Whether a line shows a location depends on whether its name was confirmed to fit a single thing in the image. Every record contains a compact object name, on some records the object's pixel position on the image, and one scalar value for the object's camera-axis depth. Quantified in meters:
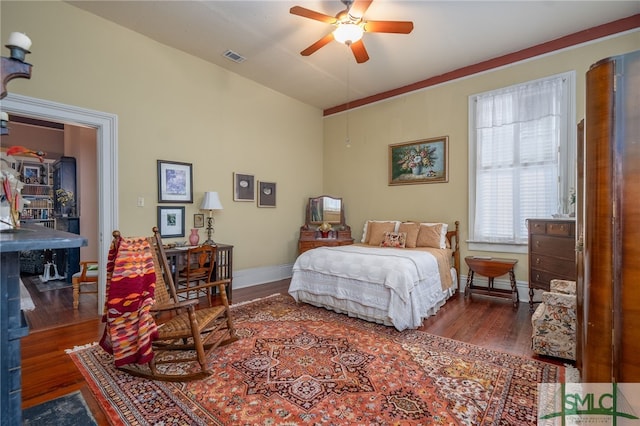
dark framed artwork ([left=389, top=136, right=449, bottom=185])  4.63
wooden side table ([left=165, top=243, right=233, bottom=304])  3.53
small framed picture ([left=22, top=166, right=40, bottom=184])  6.29
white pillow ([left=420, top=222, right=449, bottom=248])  4.25
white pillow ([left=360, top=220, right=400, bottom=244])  4.68
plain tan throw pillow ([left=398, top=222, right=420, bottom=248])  4.36
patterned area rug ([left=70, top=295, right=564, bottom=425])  1.69
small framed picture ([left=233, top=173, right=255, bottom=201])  4.63
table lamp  4.06
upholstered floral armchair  2.26
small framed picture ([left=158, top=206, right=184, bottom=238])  3.80
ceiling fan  2.62
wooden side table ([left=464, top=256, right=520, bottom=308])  3.74
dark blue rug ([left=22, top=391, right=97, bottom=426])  1.28
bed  2.95
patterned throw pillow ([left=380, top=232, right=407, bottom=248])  4.34
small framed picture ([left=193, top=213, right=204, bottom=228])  4.16
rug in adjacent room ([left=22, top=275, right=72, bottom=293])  4.52
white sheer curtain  3.68
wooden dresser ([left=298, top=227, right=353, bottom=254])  5.11
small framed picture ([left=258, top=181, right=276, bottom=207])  4.99
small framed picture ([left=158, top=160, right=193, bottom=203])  3.78
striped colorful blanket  1.98
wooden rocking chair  2.06
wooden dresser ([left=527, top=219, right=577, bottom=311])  3.04
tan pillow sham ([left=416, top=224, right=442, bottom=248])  4.24
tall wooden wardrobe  1.10
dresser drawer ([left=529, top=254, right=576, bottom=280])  3.02
